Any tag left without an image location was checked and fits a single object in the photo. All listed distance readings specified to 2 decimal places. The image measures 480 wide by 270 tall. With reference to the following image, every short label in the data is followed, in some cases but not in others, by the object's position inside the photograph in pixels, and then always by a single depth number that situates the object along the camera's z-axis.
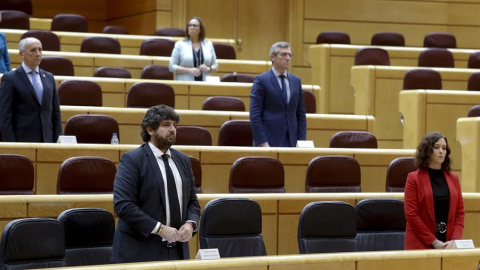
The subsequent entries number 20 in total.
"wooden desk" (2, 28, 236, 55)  18.80
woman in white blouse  15.31
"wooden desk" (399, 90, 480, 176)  14.98
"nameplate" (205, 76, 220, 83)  15.42
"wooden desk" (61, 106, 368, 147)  12.77
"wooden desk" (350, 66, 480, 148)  16.58
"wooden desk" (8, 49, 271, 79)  16.73
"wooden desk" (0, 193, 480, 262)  8.77
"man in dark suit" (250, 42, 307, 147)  11.98
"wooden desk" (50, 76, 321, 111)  14.60
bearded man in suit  7.53
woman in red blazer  9.06
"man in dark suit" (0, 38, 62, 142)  11.10
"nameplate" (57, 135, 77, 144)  10.95
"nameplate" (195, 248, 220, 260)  7.03
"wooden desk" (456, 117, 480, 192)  13.30
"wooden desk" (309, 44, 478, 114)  18.30
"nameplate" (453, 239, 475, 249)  8.20
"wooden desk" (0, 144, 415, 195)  10.64
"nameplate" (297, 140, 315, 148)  11.96
